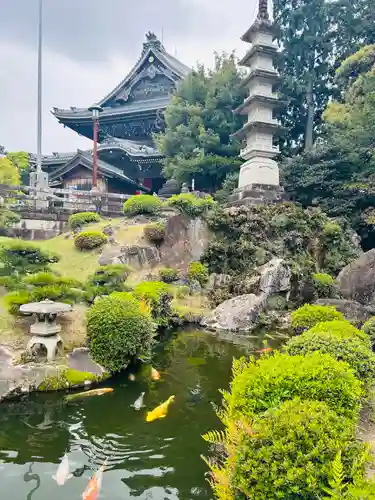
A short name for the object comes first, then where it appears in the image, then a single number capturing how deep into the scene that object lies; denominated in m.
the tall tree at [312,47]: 28.42
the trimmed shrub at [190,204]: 17.25
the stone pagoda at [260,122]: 22.55
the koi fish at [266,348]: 10.38
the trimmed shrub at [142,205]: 18.36
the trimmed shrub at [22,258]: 11.16
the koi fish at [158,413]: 6.15
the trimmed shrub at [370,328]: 8.17
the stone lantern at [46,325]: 7.48
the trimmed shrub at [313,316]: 9.88
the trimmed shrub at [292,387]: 3.99
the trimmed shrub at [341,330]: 6.51
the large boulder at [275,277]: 15.39
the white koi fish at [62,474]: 4.52
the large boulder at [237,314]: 13.32
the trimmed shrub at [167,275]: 15.69
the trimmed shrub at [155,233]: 16.80
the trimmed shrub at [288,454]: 2.85
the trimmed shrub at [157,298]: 11.82
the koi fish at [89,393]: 6.73
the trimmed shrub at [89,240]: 16.31
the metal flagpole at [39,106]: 24.64
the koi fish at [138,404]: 6.55
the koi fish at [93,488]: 4.23
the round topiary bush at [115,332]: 7.77
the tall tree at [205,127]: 25.72
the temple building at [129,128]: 28.91
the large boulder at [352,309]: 13.20
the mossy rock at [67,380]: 6.96
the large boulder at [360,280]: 16.14
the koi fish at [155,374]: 8.05
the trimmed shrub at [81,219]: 18.58
